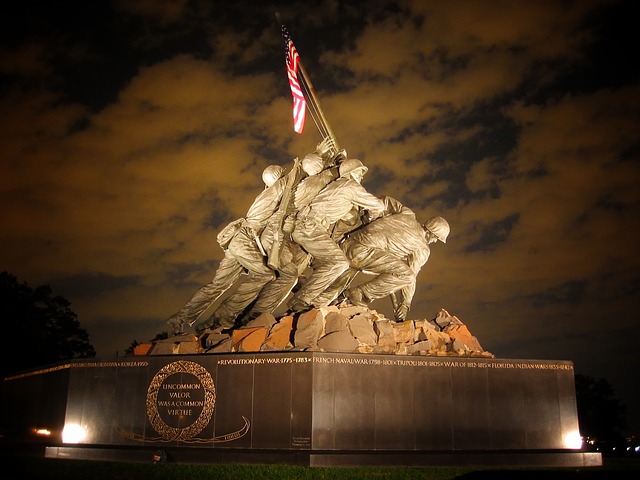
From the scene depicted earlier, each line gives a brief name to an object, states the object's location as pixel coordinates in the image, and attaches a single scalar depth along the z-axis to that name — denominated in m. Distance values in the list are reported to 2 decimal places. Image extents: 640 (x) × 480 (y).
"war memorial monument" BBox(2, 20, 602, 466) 10.65
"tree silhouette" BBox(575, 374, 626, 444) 25.69
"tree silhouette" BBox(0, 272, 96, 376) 25.91
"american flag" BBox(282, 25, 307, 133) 14.63
